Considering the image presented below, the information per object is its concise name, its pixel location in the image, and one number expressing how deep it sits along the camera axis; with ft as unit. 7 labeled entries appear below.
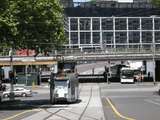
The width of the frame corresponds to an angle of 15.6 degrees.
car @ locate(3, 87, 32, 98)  259.45
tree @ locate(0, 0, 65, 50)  140.46
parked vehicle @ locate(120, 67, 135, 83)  386.81
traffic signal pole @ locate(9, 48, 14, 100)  198.49
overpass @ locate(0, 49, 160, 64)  393.70
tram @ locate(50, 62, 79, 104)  181.47
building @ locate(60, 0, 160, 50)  536.42
